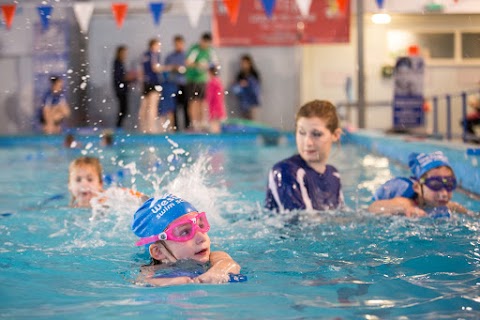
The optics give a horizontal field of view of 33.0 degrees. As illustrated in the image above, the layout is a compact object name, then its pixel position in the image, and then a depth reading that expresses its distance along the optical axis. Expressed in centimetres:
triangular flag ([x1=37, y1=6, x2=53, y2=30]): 1156
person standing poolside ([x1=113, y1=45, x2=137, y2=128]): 1656
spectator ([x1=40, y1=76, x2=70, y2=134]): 1689
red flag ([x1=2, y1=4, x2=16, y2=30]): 1140
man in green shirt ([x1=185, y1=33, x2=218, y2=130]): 1581
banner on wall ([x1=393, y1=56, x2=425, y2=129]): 1218
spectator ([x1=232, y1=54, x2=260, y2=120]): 1759
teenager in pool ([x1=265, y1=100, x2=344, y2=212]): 519
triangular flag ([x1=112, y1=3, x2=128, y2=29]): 1225
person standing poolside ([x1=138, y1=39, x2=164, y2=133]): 1574
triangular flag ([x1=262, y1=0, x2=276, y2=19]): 1135
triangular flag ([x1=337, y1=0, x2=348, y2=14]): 1237
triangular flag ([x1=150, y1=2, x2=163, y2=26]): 1216
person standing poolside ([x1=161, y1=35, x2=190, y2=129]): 1571
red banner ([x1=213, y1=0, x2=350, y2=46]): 1725
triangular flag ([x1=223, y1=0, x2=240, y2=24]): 1244
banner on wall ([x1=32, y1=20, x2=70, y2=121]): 1795
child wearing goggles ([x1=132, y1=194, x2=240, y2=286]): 362
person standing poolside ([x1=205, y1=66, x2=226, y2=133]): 1597
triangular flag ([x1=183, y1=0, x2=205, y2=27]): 1287
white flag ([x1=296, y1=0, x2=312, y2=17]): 1273
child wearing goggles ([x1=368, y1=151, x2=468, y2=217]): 507
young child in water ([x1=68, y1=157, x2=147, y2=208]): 580
